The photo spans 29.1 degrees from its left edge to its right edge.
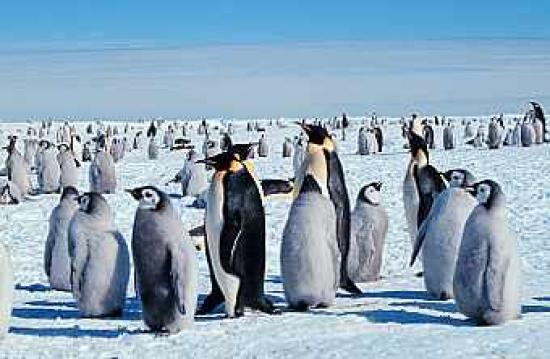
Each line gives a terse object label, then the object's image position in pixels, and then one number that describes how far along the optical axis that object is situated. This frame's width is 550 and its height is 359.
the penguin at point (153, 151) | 31.25
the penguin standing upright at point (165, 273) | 6.82
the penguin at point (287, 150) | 29.66
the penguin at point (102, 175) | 19.86
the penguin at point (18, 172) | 20.00
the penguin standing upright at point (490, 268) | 6.74
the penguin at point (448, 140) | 32.19
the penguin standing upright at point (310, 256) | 7.63
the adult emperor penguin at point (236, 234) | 7.39
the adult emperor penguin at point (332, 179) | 8.75
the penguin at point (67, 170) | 20.64
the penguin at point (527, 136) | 29.83
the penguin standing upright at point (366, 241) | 9.55
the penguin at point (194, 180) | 18.66
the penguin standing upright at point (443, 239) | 8.10
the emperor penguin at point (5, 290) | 6.77
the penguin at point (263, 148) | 30.92
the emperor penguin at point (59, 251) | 9.33
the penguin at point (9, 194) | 18.58
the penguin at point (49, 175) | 20.86
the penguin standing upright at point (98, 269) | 7.61
